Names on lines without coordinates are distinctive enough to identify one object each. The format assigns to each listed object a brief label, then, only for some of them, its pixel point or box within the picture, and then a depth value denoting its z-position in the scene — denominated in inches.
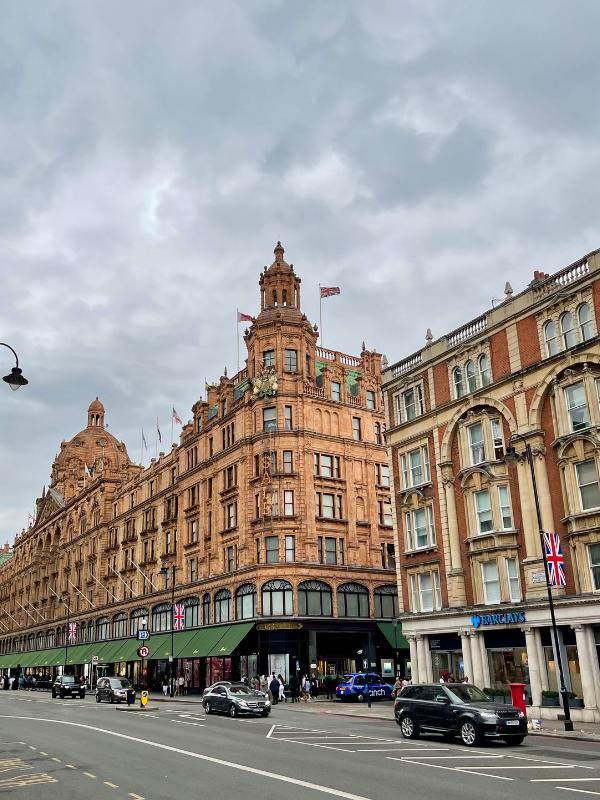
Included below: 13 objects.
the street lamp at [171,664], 2386.6
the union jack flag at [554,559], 1194.6
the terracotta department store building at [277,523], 2250.2
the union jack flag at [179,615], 2382.1
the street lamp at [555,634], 1063.2
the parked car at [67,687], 2458.2
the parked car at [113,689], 2023.9
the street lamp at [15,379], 783.7
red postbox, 1174.3
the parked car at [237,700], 1417.3
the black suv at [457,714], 902.4
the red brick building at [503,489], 1284.4
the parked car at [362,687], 1859.0
